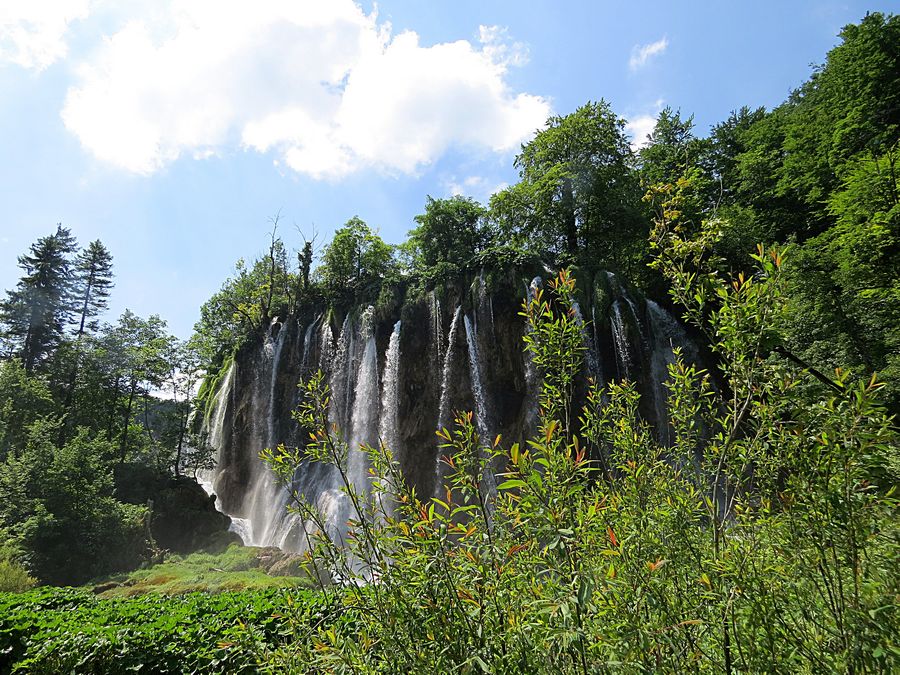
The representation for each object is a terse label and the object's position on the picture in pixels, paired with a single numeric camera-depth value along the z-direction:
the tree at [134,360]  24.22
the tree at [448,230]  24.62
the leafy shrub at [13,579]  10.46
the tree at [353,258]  26.03
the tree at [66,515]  14.27
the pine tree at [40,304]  29.59
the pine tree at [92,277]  32.06
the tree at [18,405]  20.20
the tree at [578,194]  21.51
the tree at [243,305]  28.30
